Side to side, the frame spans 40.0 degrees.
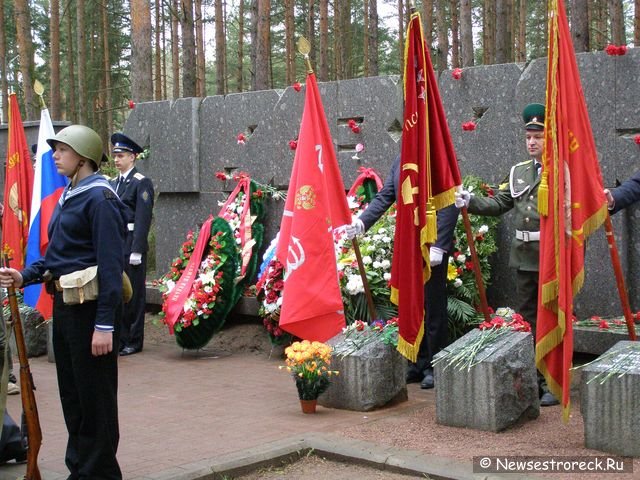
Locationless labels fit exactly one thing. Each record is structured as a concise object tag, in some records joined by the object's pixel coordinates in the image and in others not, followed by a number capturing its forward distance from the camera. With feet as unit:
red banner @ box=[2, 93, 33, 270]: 23.52
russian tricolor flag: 22.49
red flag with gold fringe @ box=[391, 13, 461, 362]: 20.04
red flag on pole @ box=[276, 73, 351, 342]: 22.95
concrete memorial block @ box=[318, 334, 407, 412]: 20.98
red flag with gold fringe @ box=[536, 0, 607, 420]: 17.74
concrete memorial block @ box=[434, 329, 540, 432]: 18.54
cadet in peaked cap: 29.63
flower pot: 20.94
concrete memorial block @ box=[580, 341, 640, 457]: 16.21
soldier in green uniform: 21.08
